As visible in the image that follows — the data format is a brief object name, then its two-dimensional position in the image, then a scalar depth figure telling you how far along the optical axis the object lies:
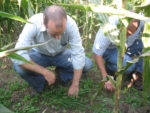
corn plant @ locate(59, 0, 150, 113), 0.52
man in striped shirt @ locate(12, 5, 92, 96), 1.20
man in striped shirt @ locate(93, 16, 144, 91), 1.30
